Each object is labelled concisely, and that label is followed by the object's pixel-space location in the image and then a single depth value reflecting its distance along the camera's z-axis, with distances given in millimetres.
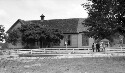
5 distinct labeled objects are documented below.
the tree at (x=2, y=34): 46925
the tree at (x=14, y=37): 50469
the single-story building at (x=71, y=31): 55125
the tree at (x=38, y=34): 47316
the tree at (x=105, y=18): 21484
